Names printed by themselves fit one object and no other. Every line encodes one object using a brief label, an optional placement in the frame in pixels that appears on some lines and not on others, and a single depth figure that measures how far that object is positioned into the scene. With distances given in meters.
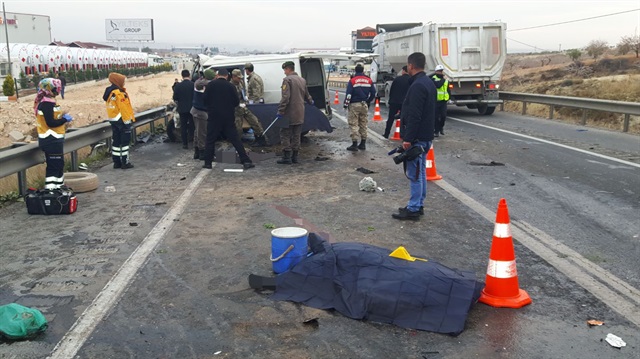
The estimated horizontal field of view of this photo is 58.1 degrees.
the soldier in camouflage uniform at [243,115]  12.41
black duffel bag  7.19
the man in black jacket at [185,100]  12.59
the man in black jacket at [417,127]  6.72
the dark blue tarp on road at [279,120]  12.09
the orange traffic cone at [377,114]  18.69
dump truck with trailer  19.47
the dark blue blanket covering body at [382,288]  4.09
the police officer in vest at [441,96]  14.24
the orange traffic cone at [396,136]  14.25
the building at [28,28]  82.45
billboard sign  109.56
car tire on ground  8.44
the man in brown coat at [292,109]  10.70
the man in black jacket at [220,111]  10.41
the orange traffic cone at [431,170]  9.24
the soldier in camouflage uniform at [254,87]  12.94
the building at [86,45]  99.75
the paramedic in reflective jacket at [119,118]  10.42
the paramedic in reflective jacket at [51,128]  7.66
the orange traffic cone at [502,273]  4.42
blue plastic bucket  4.85
